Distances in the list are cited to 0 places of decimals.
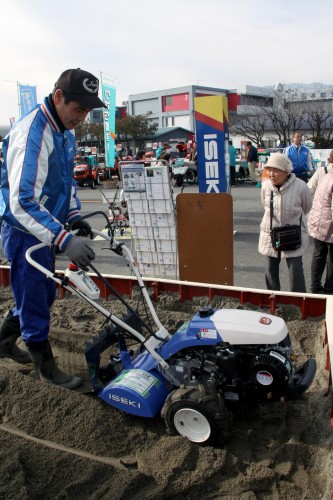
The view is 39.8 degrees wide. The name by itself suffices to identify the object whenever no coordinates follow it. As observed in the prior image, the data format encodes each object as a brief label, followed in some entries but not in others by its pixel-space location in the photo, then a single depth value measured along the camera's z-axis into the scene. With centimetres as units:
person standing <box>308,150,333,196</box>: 624
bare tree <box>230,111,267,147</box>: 3731
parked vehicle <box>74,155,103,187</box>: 2027
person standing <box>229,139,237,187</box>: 1458
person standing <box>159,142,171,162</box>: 1584
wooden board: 576
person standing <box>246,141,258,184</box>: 1790
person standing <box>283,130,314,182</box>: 952
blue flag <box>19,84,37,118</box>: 1838
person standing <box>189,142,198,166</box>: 1950
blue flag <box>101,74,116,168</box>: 1459
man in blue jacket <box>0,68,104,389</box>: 311
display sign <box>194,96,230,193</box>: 635
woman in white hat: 486
